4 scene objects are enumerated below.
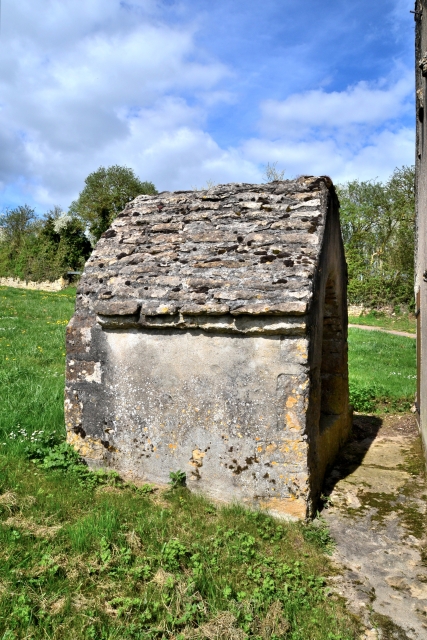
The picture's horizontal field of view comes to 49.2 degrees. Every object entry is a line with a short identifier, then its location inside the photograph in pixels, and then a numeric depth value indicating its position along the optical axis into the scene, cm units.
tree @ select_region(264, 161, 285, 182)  2676
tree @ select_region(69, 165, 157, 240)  3884
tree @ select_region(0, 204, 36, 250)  3860
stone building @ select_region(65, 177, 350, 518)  409
